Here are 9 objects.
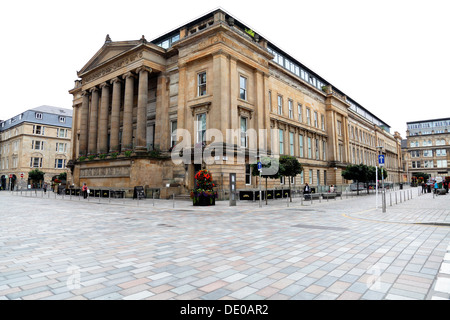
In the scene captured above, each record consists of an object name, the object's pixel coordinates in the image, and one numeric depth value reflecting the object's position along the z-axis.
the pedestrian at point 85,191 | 29.32
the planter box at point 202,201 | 19.64
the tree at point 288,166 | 22.58
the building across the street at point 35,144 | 60.72
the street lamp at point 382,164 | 14.29
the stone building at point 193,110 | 26.19
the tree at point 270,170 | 21.98
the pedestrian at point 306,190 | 28.33
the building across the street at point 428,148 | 92.62
